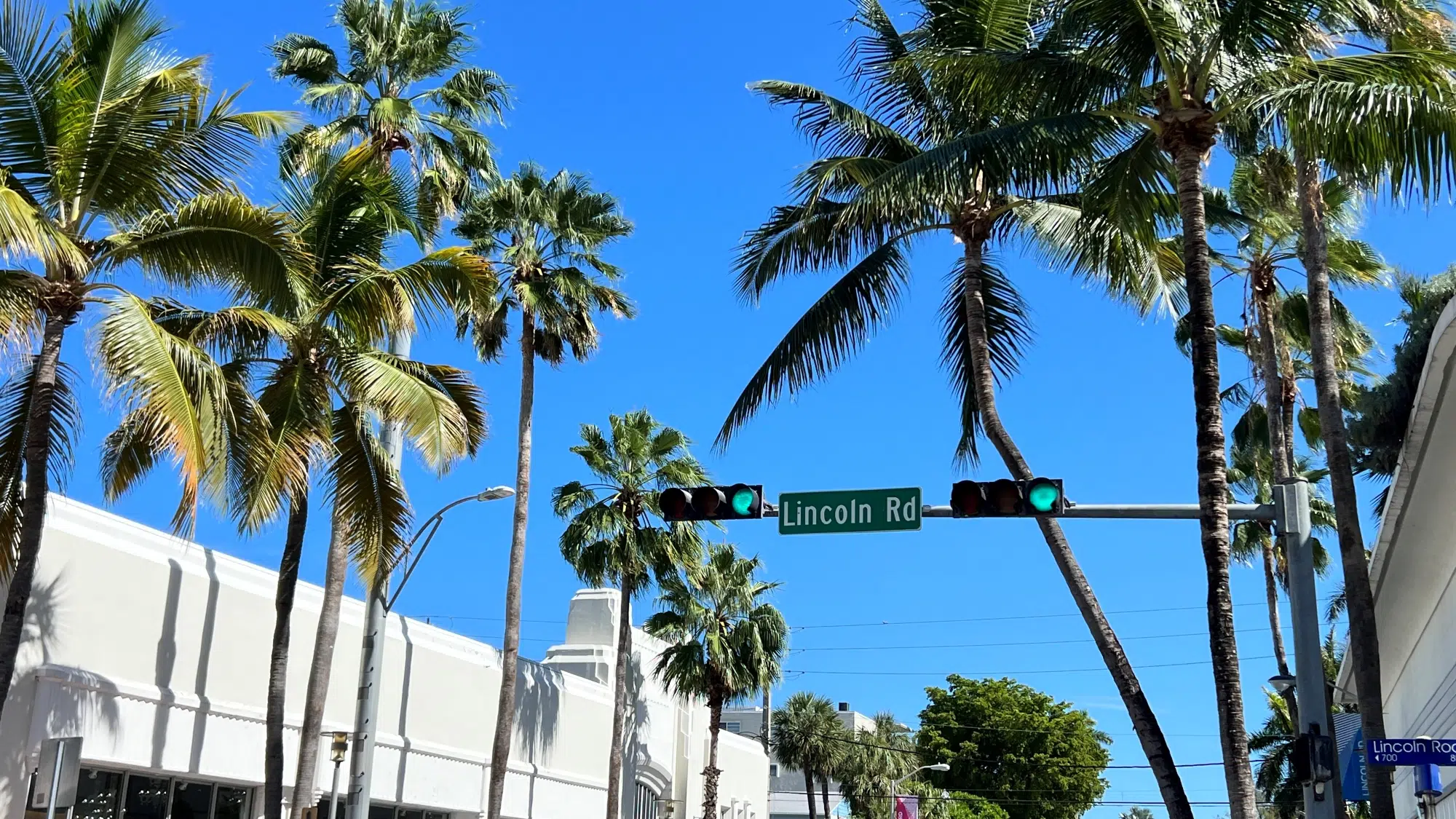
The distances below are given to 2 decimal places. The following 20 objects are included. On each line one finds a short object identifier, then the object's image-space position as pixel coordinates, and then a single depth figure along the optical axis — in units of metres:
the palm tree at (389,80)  25.91
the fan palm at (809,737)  58.34
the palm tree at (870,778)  62.28
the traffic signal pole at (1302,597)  12.17
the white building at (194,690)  18.06
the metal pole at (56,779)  11.15
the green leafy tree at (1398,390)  26.77
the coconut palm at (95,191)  12.87
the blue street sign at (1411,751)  12.26
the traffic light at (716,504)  14.16
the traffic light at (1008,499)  13.07
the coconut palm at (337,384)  15.38
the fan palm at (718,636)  39.53
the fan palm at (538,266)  30.61
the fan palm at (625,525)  34.03
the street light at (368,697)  18.02
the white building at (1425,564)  12.98
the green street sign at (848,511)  13.81
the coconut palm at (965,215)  14.25
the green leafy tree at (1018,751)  69.12
